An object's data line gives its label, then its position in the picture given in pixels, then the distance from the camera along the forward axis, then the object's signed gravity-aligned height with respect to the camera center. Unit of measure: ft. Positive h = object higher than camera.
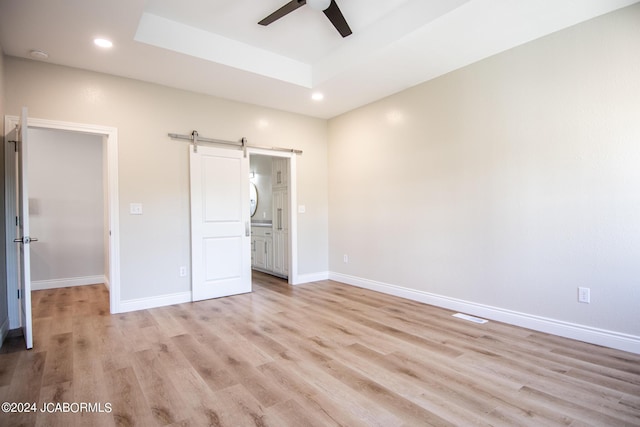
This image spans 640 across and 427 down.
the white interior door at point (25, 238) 8.68 -0.61
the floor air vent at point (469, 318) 10.94 -3.75
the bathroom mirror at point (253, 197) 21.83 +1.02
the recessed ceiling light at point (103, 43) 9.73 +5.18
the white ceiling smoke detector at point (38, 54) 10.29 +5.16
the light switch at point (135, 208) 12.44 +0.23
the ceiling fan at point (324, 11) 8.40 +5.42
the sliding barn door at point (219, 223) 13.83 -0.47
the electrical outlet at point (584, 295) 9.11 -2.45
